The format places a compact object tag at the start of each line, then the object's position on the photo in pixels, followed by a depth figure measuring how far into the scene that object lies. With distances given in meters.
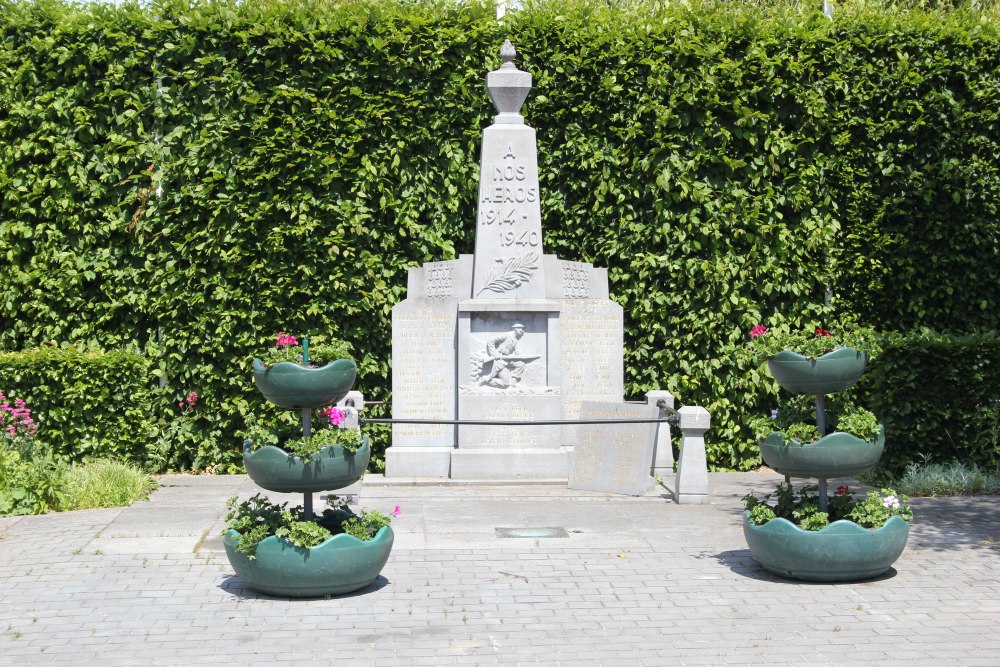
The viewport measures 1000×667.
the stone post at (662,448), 11.55
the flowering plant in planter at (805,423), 7.70
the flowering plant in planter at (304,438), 7.29
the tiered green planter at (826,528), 7.57
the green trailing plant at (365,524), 7.47
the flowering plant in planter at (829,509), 7.68
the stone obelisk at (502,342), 11.67
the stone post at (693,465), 10.51
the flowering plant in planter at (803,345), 7.82
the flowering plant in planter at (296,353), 7.51
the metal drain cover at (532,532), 9.34
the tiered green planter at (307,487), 7.22
